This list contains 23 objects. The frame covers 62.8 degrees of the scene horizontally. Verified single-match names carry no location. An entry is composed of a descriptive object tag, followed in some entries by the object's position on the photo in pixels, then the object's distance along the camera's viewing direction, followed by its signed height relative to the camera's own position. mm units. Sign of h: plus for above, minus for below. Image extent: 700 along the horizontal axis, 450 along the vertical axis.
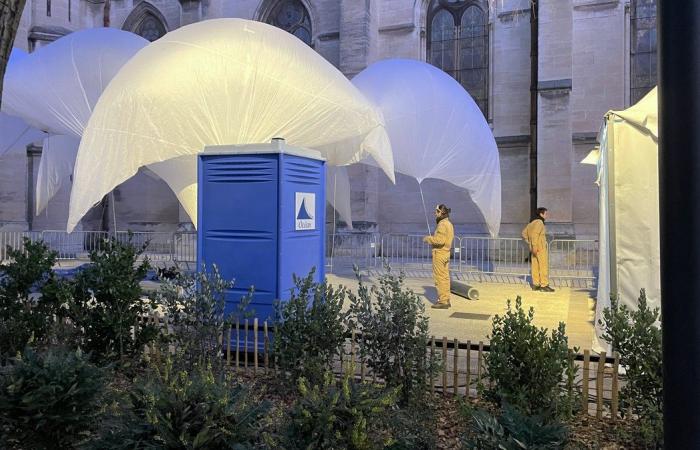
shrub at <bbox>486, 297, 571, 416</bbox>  3893 -947
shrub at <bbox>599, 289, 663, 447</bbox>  3773 -953
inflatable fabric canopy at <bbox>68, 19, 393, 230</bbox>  7344 +1679
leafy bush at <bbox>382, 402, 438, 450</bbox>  3072 -1249
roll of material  11914 -1304
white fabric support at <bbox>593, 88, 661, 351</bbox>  6562 +353
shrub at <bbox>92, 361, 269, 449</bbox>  2947 -1029
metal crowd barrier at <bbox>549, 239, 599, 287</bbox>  15030 -766
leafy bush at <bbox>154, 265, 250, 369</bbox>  4973 -810
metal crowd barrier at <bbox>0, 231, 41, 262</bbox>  18703 -479
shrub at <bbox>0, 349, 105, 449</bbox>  3441 -1088
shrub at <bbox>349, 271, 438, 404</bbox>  4406 -878
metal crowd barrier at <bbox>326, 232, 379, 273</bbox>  18328 -604
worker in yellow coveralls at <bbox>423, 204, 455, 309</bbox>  10977 -454
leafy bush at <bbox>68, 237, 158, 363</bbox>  5492 -814
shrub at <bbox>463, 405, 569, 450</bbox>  2684 -991
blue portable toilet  6582 +109
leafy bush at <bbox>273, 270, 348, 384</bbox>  4797 -898
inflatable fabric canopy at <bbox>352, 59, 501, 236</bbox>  12367 +1998
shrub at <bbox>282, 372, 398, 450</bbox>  2876 -982
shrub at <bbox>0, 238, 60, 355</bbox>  5484 -754
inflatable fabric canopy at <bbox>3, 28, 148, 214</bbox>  11539 +3032
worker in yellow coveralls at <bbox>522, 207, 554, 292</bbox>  12914 -494
